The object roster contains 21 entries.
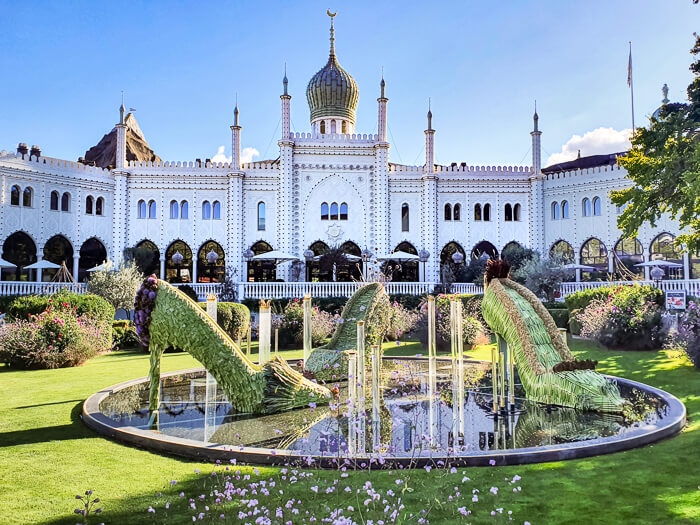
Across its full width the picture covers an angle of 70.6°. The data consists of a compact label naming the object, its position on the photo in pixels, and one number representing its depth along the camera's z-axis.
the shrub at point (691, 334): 9.75
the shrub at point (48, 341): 11.16
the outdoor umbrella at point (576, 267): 30.47
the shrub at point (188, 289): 24.52
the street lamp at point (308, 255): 31.58
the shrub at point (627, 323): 13.40
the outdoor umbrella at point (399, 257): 29.95
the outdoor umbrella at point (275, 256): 29.45
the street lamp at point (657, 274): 25.09
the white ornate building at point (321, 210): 32.78
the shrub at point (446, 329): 15.36
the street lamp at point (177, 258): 31.22
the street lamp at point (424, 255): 31.90
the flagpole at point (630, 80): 35.80
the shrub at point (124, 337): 16.23
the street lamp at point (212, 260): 32.05
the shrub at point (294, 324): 16.81
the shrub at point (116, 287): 21.95
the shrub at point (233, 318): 17.05
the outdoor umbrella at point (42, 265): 28.28
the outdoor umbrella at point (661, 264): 29.30
